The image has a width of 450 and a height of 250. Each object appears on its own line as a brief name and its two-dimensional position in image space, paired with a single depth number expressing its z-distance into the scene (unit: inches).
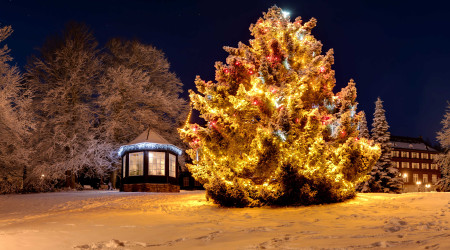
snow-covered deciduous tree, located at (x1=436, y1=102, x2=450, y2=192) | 1154.0
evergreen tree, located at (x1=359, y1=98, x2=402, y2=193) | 1160.2
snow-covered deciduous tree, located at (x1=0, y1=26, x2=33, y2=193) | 688.0
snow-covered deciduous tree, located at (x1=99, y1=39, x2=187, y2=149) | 1063.6
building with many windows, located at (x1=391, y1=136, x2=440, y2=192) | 3088.1
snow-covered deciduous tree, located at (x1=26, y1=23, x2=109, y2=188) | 973.8
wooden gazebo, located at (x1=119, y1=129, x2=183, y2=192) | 910.4
